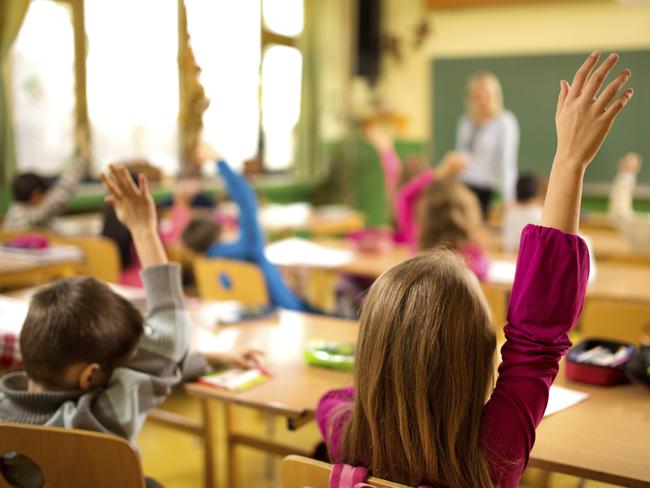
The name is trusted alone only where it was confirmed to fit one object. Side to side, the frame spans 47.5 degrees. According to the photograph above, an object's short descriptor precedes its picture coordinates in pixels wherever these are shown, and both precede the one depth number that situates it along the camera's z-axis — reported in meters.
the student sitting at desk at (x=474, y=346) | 1.06
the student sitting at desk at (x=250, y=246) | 2.80
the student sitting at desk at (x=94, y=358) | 1.36
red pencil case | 1.61
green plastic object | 1.75
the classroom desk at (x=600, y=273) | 2.69
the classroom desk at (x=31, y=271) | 3.00
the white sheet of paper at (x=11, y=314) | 1.94
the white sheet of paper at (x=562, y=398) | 1.47
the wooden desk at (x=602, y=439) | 1.22
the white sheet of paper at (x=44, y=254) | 3.16
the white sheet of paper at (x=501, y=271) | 2.87
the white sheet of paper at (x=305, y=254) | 3.33
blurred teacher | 5.19
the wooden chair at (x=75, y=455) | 1.19
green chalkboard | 6.10
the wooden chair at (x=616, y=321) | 1.98
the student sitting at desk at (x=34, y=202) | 3.78
